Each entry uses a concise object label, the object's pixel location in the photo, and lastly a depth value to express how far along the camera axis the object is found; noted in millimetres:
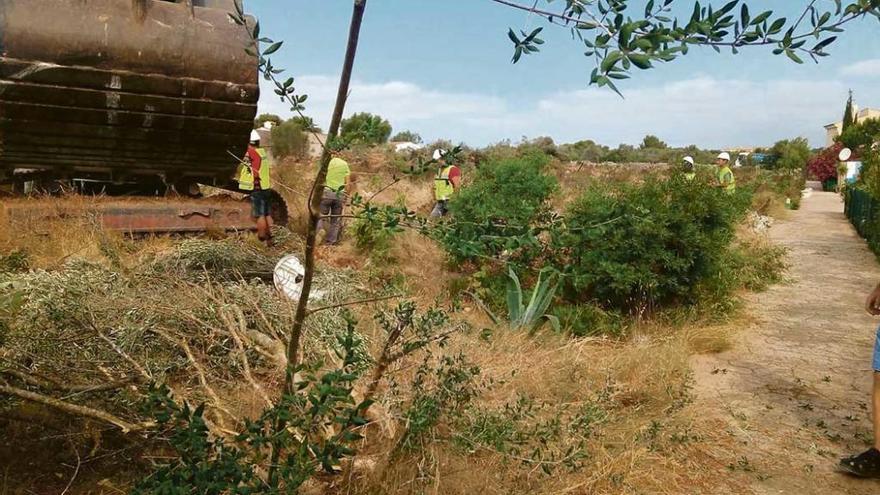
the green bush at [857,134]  38594
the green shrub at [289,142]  28547
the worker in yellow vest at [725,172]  10314
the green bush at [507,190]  7730
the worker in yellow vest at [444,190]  10961
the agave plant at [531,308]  6016
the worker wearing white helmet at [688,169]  7434
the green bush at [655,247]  6570
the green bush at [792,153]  44344
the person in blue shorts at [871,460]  3777
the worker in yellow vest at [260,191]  8625
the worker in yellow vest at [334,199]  9586
